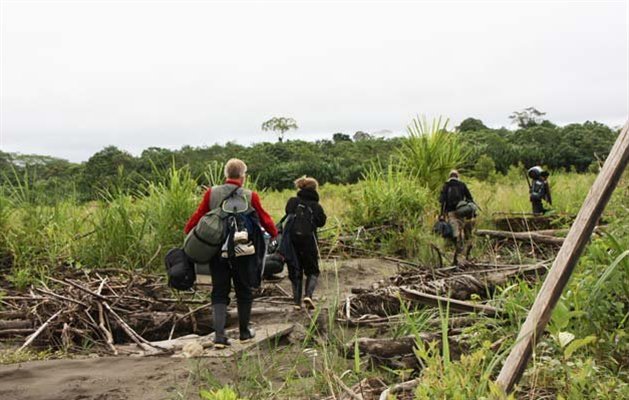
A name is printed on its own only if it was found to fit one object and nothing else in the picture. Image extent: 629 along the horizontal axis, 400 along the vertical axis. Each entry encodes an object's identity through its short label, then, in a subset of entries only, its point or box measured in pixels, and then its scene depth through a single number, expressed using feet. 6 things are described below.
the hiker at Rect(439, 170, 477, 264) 32.48
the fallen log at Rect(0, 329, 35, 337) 18.86
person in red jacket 17.72
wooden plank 16.65
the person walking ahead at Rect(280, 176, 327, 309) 22.53
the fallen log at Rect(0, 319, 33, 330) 19.34
